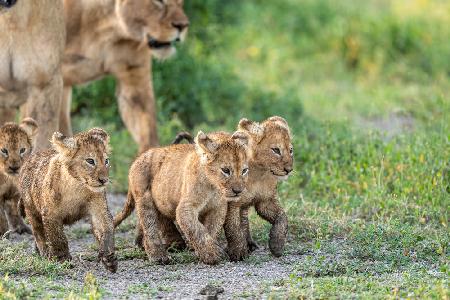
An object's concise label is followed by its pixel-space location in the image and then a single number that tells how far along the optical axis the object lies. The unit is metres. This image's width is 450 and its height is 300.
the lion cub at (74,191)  12.56
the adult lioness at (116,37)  17.95
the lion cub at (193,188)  12.82
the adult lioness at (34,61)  15.45
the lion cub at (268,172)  13.66
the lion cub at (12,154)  14.58
